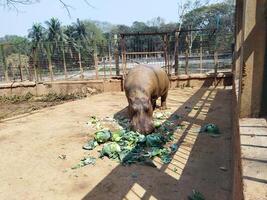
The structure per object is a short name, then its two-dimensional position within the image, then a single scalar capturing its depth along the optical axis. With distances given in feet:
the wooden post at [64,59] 34.61
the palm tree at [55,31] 94.83
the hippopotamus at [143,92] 15.66
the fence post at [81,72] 34.02
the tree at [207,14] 117.70
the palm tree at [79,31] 102.37
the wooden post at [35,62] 34.62
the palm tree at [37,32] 86.17
